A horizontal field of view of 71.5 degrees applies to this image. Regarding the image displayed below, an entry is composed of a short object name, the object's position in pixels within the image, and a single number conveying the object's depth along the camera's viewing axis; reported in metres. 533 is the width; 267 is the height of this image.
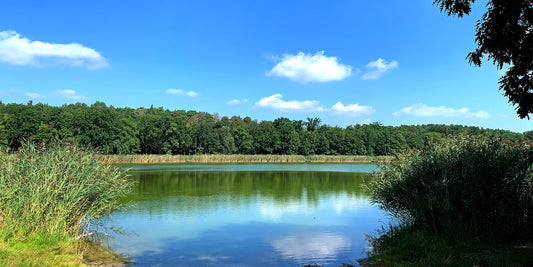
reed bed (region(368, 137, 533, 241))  8.44
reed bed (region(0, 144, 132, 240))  8.03
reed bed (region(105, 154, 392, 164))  53.53
